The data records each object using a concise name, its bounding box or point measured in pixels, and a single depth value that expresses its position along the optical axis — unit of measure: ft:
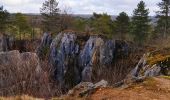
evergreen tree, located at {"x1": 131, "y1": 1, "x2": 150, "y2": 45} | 137.11
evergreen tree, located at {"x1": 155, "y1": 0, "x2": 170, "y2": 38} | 137.58
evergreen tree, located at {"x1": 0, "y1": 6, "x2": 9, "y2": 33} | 161.19
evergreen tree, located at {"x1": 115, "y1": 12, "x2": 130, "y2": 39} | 143.32
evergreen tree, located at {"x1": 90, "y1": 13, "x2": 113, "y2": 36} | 144.55
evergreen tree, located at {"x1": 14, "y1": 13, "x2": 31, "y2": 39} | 177.45
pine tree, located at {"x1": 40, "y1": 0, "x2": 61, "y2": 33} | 165.32
